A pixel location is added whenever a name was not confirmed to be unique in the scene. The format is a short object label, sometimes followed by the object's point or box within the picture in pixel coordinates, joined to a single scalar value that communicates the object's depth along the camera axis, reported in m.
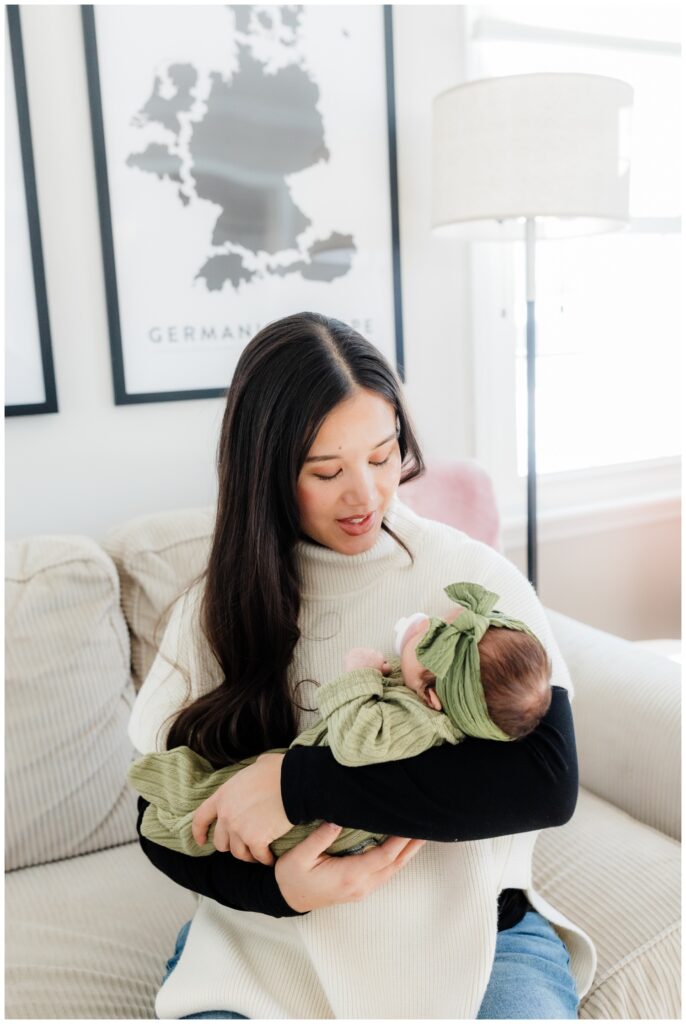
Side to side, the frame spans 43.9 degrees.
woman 0.86
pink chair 1.77
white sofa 1.19
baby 0.77
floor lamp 1.67
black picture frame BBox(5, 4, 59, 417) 1.65
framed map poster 1.78
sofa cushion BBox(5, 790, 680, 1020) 1.15
